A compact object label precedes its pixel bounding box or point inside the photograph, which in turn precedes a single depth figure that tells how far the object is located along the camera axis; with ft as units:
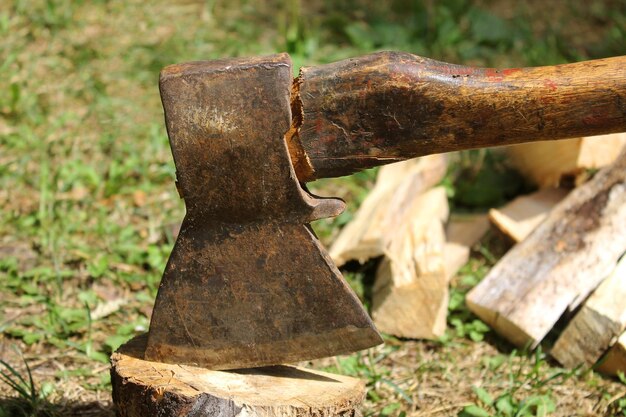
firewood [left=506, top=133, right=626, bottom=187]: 12.60
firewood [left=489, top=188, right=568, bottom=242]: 12.41
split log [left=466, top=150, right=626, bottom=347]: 10.81
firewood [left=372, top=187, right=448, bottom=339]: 11.03
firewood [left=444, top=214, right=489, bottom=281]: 12.65
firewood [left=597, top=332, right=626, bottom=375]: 9.96
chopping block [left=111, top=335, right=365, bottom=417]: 7.39
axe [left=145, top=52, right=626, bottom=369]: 7.29
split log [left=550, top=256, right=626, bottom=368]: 10.17
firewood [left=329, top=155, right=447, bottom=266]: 12.03
